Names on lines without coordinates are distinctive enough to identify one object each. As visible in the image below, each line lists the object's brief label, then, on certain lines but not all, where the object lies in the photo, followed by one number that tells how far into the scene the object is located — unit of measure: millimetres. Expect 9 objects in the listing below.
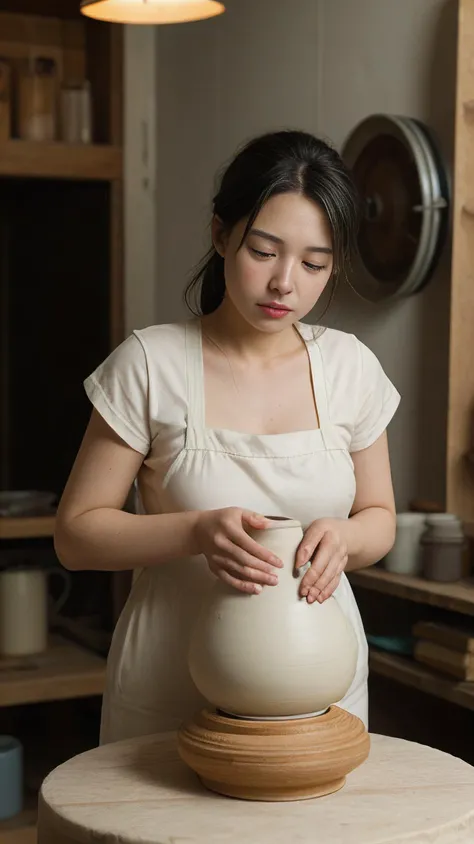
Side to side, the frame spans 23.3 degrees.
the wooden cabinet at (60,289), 3291
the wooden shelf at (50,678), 3160
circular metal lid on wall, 2439
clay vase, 1245
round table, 1149
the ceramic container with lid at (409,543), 2430
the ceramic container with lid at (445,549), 2312
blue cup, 3082
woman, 1437
